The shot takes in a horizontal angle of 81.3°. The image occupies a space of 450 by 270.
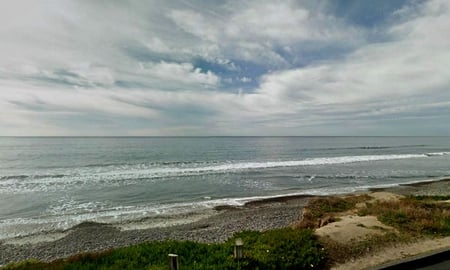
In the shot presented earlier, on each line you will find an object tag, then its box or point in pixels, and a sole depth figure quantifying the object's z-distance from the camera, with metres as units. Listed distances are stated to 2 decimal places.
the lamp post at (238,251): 4.96
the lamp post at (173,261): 4.06
